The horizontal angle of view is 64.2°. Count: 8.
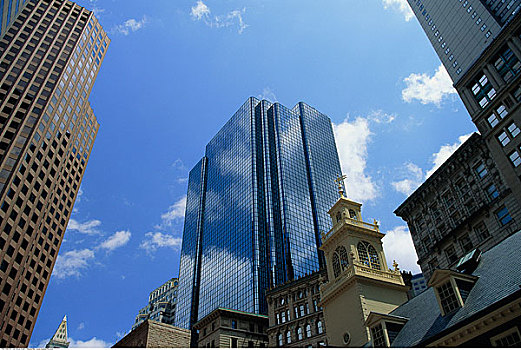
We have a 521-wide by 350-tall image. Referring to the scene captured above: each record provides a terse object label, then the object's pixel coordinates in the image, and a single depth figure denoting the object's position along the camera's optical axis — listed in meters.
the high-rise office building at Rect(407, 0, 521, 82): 78.50
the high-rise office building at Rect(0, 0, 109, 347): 82.31
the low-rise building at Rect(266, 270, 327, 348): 71.88
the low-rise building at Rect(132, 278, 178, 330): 182.12
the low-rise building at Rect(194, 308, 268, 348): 71.88
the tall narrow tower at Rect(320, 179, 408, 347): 32.59
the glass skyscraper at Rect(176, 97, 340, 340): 134.25
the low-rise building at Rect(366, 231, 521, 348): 17.80
